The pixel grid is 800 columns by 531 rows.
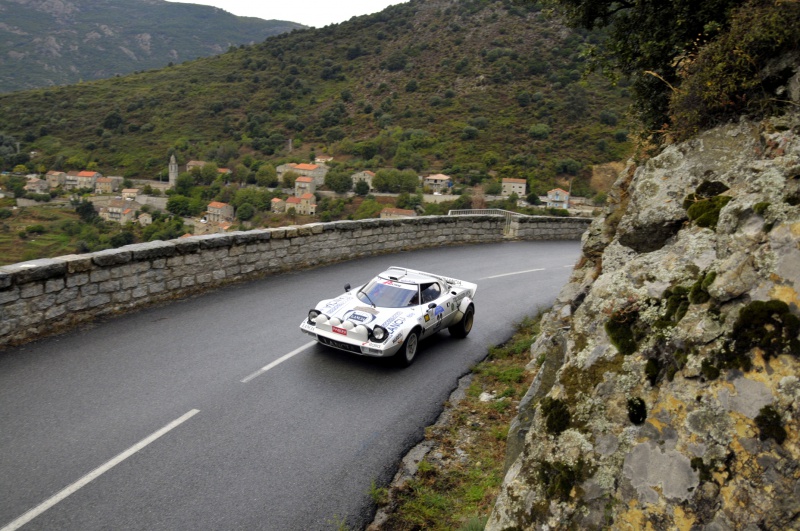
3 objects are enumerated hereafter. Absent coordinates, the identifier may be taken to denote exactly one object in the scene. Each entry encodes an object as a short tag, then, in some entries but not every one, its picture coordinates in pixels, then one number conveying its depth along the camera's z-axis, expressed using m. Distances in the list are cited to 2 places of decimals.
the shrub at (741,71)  5.00
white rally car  7.57
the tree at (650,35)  6.52
